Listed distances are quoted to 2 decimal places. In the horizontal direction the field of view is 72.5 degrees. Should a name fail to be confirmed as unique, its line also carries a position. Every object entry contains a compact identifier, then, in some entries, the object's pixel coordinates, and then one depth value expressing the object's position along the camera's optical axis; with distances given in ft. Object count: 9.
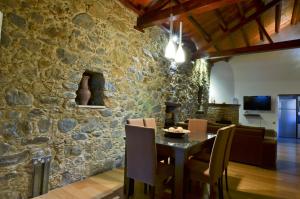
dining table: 7.18
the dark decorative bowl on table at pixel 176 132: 9.15
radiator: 8.05
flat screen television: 26.43
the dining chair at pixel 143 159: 7.07
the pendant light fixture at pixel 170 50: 8.89
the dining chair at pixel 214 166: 7.38
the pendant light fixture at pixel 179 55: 9.08
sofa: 13.79
